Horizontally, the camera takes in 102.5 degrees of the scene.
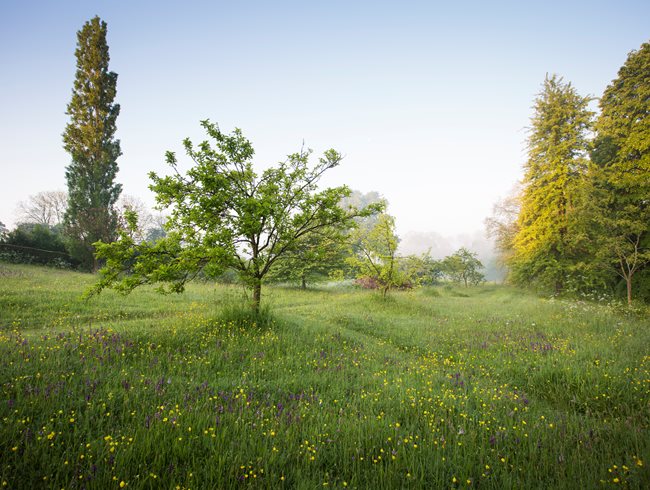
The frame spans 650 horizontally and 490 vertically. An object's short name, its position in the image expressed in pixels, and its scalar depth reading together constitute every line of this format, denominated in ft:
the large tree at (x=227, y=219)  22.25
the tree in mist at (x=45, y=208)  172.65
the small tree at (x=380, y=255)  52.54
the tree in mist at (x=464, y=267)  127.24
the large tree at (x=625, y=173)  48.65
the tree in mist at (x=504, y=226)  93.04
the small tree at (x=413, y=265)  54.25
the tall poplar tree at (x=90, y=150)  82.12
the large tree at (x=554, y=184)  64.03
